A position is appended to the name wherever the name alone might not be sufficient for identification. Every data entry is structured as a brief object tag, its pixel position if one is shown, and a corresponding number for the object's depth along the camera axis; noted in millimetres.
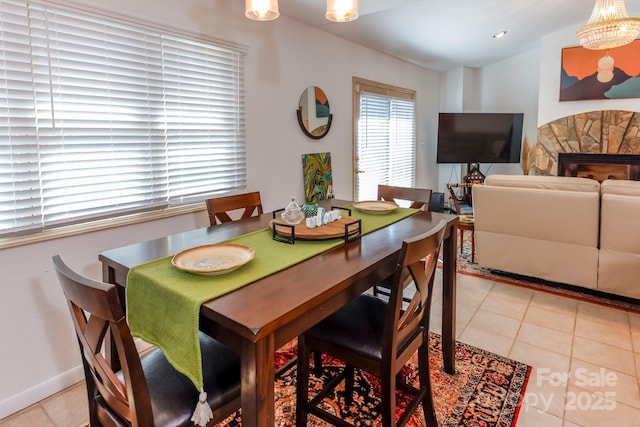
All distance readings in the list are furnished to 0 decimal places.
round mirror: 3484
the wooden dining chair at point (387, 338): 1386
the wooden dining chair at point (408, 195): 2482
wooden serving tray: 1695
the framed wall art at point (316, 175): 3592
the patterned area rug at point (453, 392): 1824
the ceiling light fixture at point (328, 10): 1713
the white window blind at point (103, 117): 1838
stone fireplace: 4984
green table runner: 1117
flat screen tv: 5703
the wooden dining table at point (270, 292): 1033
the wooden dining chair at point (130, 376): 987
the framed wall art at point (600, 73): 4844
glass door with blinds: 4398
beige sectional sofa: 2758
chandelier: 3215
